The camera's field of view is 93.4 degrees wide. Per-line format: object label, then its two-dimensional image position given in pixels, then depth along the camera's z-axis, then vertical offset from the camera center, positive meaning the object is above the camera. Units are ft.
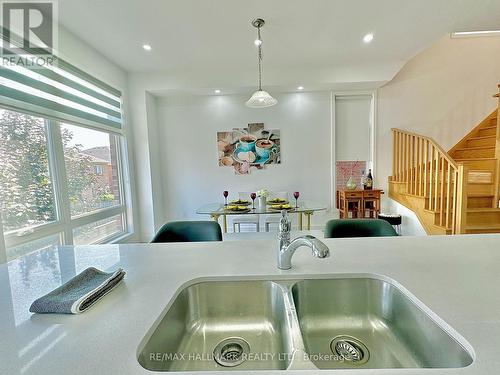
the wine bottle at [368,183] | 13.41 -0.80
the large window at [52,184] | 6.72 -0.11
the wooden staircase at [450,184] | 9.27 -0.81
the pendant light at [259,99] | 9.23 +2.91
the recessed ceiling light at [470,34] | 13.16 +7.30
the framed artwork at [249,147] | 14.20 +1.58
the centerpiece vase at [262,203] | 10.30 -1.32
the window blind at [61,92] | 6.68 +3.04
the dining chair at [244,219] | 12.09 -2.37
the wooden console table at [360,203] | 13.00 -1.89
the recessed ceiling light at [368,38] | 9.64 +5.45
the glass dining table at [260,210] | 9.71 -1.56
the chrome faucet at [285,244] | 2.94 -0.92
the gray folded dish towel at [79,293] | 2.20 -1.14
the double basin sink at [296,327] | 2.35 -1.83
